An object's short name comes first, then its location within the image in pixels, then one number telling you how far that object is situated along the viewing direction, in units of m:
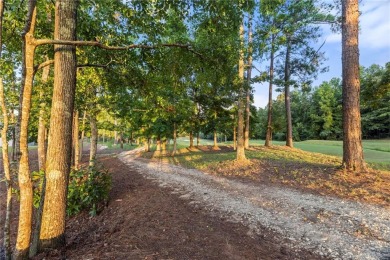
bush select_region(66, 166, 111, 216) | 5.18
